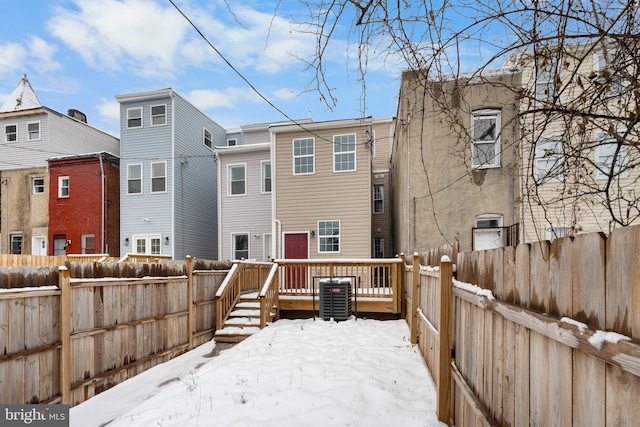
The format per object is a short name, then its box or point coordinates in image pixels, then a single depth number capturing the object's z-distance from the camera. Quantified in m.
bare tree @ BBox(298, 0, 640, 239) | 2.03
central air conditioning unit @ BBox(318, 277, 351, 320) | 7.57
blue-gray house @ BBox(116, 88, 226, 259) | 14.41
